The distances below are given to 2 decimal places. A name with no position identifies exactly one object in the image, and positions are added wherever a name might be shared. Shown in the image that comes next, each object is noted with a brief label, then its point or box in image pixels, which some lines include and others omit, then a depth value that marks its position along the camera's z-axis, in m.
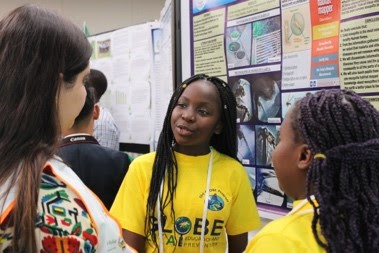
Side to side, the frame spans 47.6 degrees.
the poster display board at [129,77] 3.06
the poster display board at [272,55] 1.37
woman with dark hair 0.69
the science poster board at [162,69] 2.31
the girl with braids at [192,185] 1.38
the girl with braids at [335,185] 0.80
